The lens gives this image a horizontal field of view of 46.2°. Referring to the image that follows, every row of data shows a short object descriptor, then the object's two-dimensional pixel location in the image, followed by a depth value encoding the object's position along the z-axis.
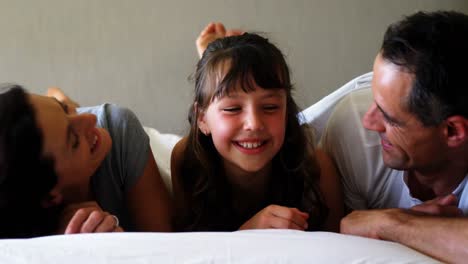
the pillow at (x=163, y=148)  1.37
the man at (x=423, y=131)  0.87
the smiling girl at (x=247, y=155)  1.08
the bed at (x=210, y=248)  0.76
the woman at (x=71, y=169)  0.91
